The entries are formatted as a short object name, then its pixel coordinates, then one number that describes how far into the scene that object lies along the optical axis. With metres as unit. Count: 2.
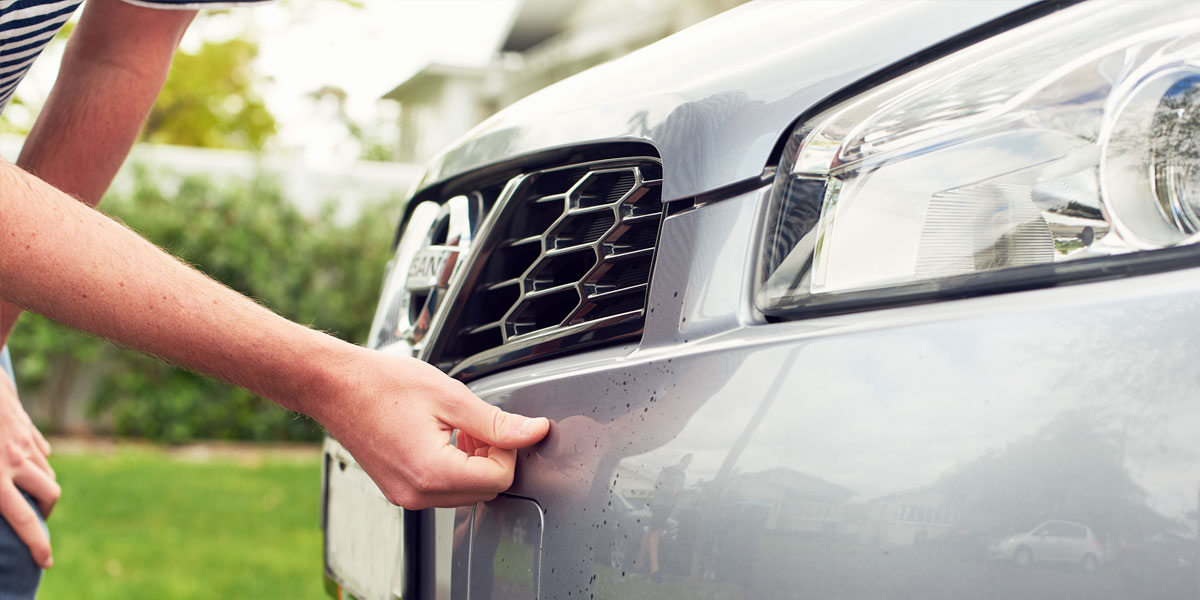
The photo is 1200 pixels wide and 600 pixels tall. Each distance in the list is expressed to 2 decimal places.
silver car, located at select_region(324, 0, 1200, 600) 0.76
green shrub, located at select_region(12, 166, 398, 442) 6.53
